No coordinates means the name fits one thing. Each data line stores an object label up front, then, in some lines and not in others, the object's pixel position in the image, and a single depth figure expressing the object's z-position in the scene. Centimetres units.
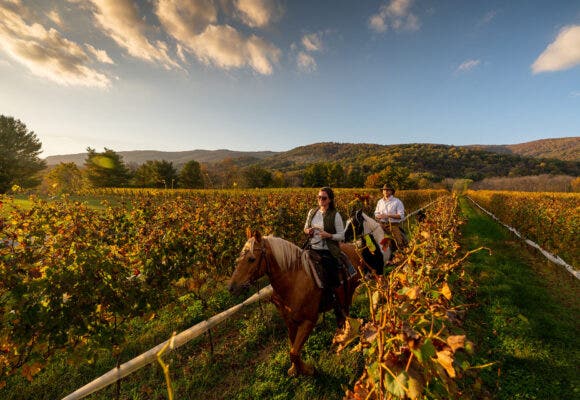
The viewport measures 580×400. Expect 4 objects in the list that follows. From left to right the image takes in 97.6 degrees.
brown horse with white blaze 354
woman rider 424
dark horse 536
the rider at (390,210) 679
